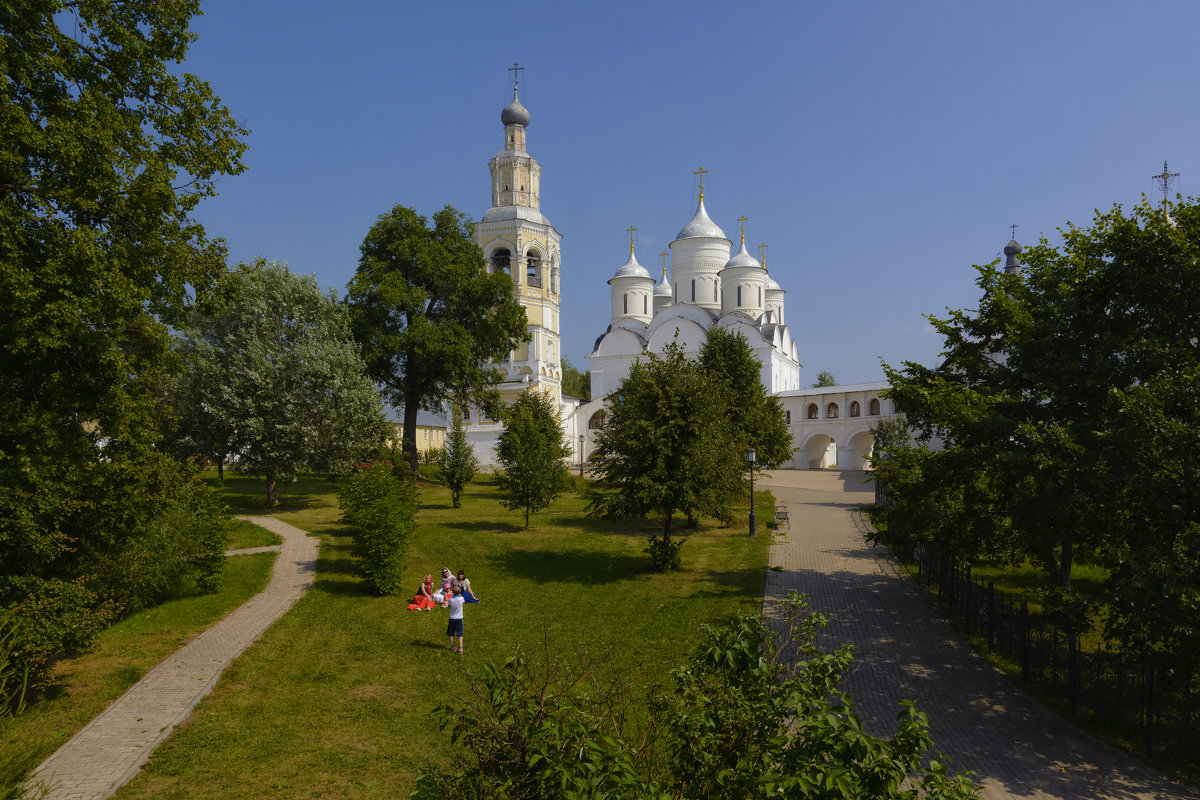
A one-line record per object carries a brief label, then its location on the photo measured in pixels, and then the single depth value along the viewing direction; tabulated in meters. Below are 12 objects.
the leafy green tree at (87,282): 9.33
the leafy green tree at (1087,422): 8.02
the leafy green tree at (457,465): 25.39
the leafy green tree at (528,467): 22.38
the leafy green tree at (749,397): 27.94
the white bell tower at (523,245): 43.22
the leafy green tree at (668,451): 17.30
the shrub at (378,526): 15.65
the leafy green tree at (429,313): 28.34
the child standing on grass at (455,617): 12.30
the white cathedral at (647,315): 44.03
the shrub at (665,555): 17.85
